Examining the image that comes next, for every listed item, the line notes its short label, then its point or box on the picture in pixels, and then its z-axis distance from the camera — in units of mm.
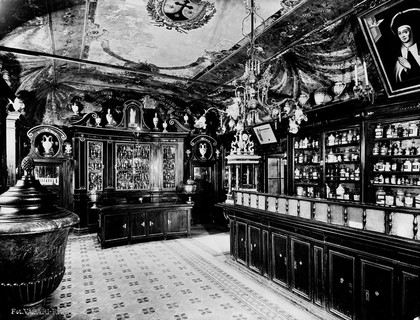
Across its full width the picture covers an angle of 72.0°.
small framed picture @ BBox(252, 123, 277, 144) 8630
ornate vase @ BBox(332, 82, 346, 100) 6141
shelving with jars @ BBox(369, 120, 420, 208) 5277
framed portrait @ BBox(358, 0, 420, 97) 3939
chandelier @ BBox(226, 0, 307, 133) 4004
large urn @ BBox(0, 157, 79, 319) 2566
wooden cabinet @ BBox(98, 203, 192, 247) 7395
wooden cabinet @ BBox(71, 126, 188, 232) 8852
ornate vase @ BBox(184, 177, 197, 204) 9930
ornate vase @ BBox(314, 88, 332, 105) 6668
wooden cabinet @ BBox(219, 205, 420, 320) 2963
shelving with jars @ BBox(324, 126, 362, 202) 6191
